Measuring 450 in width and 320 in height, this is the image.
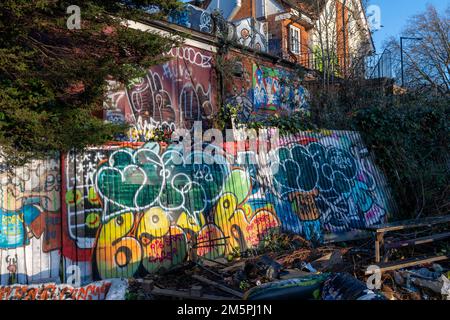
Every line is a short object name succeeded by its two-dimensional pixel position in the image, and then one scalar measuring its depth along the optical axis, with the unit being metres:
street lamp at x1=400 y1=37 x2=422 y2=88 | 21.02
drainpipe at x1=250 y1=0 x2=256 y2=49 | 14.00
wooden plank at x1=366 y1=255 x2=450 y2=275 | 5.60
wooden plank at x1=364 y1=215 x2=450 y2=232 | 6.30
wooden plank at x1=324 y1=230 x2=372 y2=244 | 8.38
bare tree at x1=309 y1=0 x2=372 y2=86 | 14.20
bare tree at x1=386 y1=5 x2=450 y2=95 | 24.48
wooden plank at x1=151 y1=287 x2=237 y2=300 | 5.00
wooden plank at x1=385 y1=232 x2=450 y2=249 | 6.21
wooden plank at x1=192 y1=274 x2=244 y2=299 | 5.05
